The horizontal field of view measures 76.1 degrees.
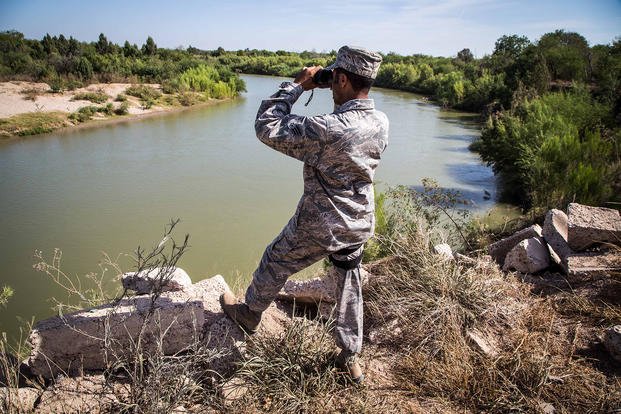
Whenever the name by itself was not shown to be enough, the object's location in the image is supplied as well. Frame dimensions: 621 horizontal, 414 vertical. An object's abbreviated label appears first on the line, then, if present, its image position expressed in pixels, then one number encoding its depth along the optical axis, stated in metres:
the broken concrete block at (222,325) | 1.78
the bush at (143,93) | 16.81
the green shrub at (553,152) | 4.71
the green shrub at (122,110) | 14.55
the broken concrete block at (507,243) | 3.05
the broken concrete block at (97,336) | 1.79
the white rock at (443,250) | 2.58
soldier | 1.41
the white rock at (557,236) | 2.76
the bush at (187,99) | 17.83
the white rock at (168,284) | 2.24
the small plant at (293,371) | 1.55
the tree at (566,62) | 16.70
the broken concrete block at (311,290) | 2.31
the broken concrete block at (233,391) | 1.55
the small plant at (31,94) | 13.77
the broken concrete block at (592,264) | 2.49
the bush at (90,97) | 14.89
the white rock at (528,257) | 2.73
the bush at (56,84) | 14.91
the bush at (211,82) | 20.16
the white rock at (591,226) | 2.66
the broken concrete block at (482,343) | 1.85
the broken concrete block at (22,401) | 1.32
